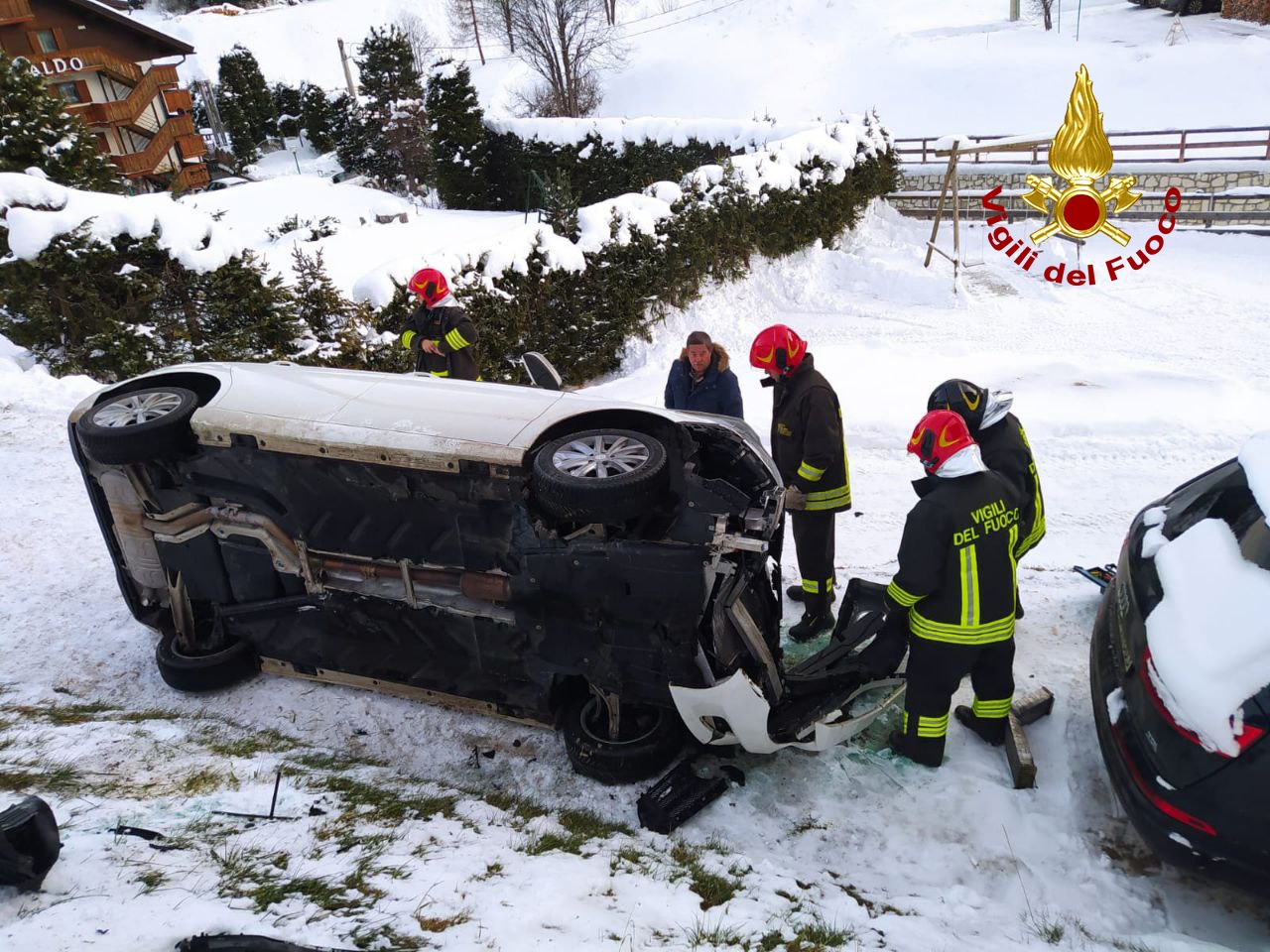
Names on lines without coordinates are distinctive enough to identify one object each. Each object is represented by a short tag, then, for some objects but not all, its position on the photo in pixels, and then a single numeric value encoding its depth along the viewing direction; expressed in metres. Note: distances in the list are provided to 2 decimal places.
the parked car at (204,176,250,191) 32.28
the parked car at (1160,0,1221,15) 31.98
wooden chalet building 29.08
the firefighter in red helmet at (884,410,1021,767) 3.62
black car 2.75
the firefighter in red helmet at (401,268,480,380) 6.51
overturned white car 3.64
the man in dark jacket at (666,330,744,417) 5.64
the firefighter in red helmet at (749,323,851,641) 4.79
